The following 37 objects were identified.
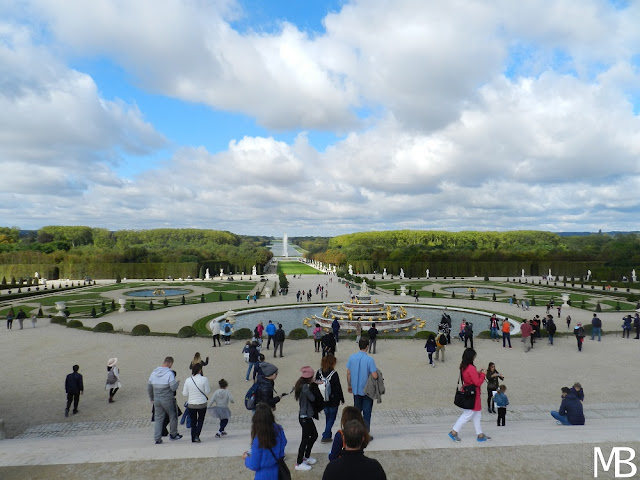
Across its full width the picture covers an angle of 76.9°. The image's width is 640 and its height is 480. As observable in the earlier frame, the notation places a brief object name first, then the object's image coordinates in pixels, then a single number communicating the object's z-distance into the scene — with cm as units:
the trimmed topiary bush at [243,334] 2158
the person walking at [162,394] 771
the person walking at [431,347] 1570
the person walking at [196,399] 756
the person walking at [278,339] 1755
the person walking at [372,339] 1700
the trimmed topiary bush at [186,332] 2214
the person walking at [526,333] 1808
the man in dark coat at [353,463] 354
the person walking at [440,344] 1625
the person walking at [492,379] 995
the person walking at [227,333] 2023
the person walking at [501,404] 890
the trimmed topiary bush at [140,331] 2306
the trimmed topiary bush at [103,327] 2419
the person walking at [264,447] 428
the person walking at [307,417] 634
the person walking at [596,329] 2014
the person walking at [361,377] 718
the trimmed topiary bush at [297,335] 2191
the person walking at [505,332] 1926
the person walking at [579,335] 1817
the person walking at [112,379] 1188
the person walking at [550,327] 1952
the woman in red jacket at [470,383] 713
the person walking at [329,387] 678
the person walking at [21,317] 2611
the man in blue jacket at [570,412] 879
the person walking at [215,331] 1970
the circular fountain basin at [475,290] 4875
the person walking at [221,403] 807
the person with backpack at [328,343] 1484
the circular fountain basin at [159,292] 4902
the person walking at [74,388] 1084
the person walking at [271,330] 1820
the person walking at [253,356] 1284
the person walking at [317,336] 1888
